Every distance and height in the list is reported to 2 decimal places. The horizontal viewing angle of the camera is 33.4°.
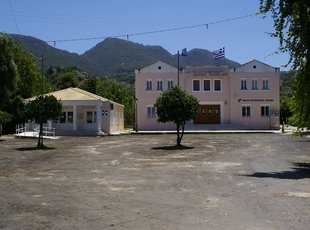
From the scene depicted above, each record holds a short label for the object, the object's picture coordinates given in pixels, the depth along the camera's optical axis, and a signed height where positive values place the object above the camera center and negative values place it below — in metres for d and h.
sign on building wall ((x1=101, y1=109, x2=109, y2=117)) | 55.00 +1.16
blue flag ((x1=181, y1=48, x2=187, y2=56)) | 64.99 +8.95
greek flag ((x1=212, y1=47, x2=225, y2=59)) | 60.97 +8.21
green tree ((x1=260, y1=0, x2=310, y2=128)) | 18.16 +3.09
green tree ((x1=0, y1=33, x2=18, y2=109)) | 45.16 +4.64
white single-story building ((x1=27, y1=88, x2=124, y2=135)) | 53.62 +0.84
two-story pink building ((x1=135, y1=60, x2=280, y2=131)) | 61.12 +3.66
